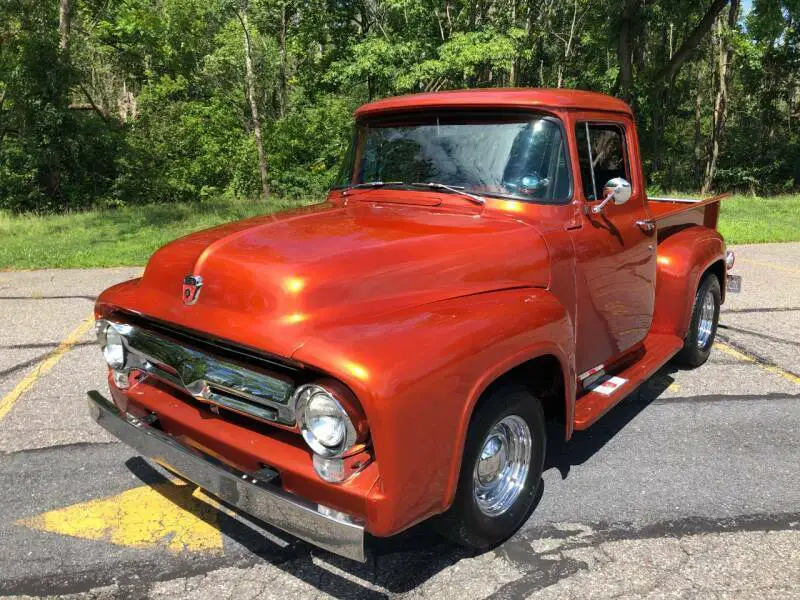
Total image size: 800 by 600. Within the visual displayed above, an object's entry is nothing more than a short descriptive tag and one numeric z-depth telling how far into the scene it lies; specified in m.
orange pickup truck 2.28
